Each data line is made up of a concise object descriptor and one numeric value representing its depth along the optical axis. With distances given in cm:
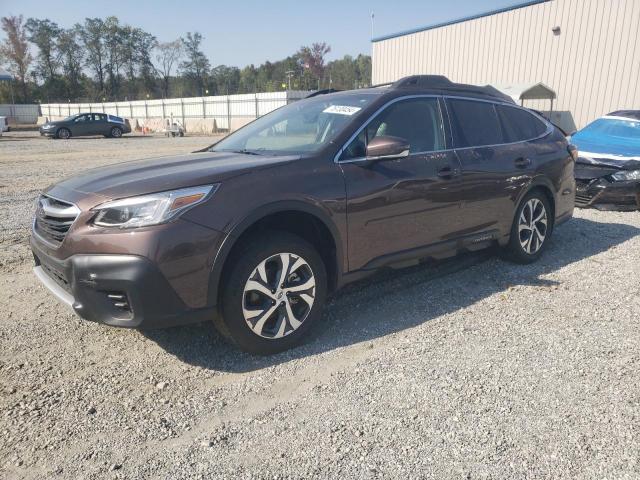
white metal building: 1623
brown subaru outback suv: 286
